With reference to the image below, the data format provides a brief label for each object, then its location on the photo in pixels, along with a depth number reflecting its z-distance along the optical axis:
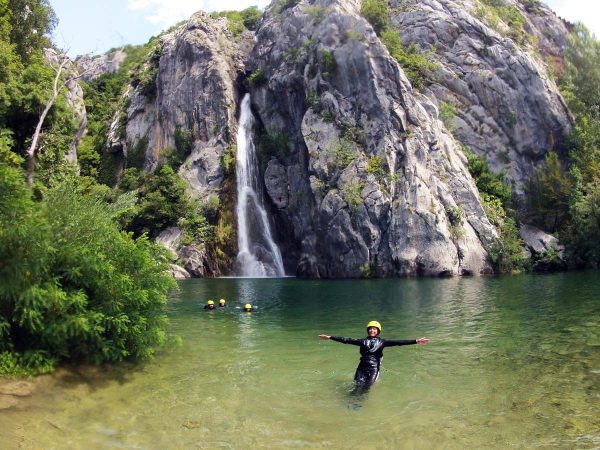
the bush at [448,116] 55.19
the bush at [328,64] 50.44
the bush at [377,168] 45.00
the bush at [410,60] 56.53
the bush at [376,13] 56.84
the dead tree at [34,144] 20.88
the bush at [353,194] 43.81
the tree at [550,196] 48.34
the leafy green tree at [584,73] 56.53
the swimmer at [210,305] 22.84
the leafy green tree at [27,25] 36.53
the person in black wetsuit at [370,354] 11.33
